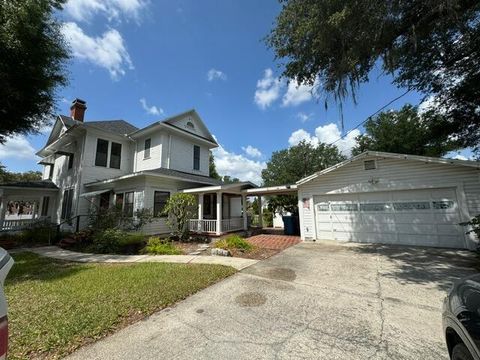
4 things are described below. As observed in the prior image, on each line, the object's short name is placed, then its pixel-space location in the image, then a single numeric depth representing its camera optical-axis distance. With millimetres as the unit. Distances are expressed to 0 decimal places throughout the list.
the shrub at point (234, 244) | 8936
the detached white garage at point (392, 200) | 8188
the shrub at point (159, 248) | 8906
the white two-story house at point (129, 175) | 12195
